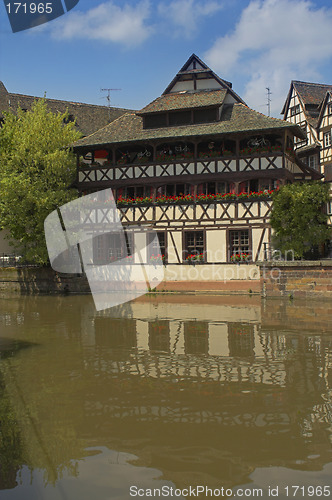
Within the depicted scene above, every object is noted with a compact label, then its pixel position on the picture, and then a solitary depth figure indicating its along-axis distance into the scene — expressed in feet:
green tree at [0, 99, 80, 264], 92.53
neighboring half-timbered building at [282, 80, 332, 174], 115.03
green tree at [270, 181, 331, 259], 83.76
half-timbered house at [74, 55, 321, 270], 92.84
